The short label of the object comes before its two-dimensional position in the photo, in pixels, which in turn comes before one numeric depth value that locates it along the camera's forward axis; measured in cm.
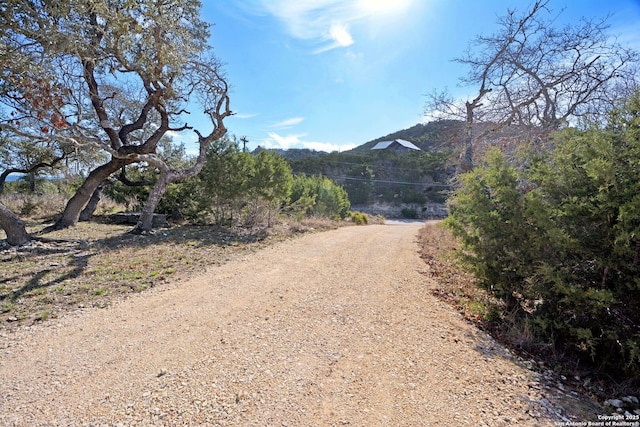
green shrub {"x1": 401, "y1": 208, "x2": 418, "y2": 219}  3556
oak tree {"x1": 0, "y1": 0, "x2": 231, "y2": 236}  543
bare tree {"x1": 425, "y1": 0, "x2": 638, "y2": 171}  616
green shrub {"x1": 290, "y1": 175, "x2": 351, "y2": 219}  1720
